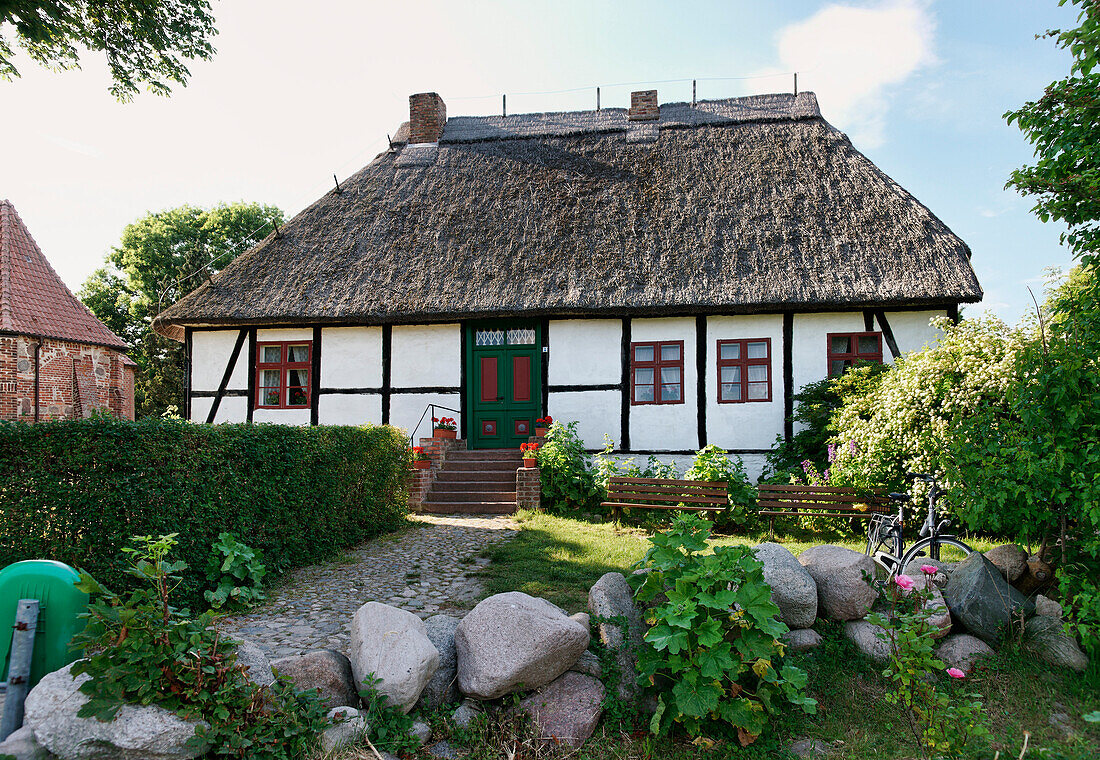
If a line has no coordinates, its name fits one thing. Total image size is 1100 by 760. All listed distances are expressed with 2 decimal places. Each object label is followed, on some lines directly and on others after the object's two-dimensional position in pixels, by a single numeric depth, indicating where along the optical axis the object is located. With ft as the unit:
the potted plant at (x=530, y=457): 32.19
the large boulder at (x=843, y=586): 13.76
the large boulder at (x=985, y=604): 13.39
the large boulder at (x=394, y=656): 10.98
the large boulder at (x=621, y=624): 12.17
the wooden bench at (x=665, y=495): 28.81
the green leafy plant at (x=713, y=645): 10.71
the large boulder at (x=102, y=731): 9.03
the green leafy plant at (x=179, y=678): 9.29
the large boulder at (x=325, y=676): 11.06
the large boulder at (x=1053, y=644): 12.48
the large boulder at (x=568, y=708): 11.30
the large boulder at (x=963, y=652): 13.03
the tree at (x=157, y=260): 84.23
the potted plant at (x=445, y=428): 36.22
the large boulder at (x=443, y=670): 11.73
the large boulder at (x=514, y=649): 11.35
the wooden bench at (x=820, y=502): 26.40
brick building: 47.14
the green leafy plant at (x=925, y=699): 9.99
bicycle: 16.96
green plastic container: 10.23
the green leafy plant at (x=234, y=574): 16.88
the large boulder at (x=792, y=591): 13.38
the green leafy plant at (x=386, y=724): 10.63
